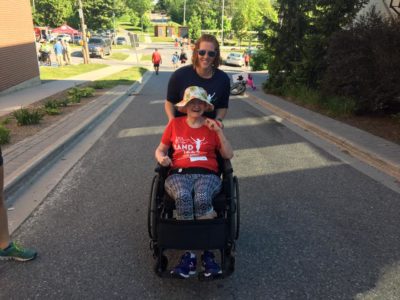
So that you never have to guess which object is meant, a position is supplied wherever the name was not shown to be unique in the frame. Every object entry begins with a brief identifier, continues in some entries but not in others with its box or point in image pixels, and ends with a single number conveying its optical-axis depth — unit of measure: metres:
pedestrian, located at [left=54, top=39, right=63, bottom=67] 26.97
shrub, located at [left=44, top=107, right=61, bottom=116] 9.91
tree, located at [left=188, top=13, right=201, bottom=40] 73.75
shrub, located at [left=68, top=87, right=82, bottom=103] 12.18
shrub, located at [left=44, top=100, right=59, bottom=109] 10.52
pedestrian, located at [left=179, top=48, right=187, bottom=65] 33.96
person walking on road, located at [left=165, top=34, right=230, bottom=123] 3.40
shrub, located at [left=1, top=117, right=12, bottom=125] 8.75
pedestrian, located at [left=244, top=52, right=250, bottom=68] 35.90
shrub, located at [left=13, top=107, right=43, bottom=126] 8.57
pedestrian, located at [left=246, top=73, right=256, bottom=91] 17.96
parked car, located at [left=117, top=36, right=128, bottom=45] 69.62
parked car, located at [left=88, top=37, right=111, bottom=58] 38.69
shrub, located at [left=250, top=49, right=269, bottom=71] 29.50
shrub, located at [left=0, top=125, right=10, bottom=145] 6.83
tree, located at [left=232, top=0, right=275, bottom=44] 60.47
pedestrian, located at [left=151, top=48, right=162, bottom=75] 26.78
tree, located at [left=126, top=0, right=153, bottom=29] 99.25
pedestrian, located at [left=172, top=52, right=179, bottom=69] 33.97
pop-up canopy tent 35.56
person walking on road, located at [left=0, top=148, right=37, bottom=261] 3.17
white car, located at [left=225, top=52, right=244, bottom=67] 36.41
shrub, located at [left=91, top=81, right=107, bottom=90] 16.48
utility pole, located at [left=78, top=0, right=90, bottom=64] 28.30
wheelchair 2.74
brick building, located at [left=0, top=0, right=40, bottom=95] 14.35
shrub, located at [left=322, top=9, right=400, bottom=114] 8.27
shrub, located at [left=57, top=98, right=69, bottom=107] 11.16
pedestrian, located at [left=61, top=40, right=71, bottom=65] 28.76
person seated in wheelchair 2.90
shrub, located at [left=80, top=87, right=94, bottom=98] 13.65
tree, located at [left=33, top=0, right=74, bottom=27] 54.72
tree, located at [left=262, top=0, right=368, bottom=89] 12.02
